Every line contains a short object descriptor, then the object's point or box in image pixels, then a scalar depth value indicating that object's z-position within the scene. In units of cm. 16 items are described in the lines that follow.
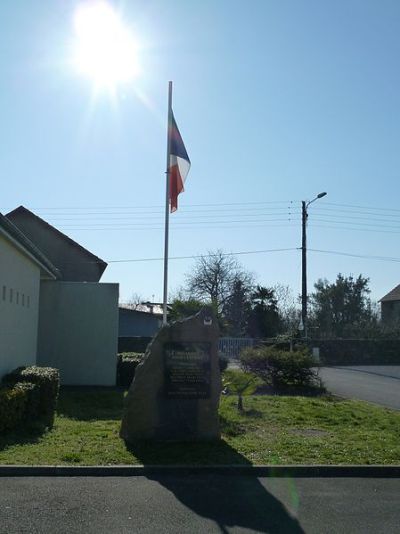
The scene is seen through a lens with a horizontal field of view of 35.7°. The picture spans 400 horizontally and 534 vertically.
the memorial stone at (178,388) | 960
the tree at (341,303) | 6662
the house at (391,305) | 7338
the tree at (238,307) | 5606
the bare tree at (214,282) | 6384
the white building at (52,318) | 1352
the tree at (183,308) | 2559
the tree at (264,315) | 5206
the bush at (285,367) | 1916
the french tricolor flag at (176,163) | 1338
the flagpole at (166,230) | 1298
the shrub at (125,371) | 2034
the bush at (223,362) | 2431
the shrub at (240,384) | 1415
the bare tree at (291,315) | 6936
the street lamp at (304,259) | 3559
